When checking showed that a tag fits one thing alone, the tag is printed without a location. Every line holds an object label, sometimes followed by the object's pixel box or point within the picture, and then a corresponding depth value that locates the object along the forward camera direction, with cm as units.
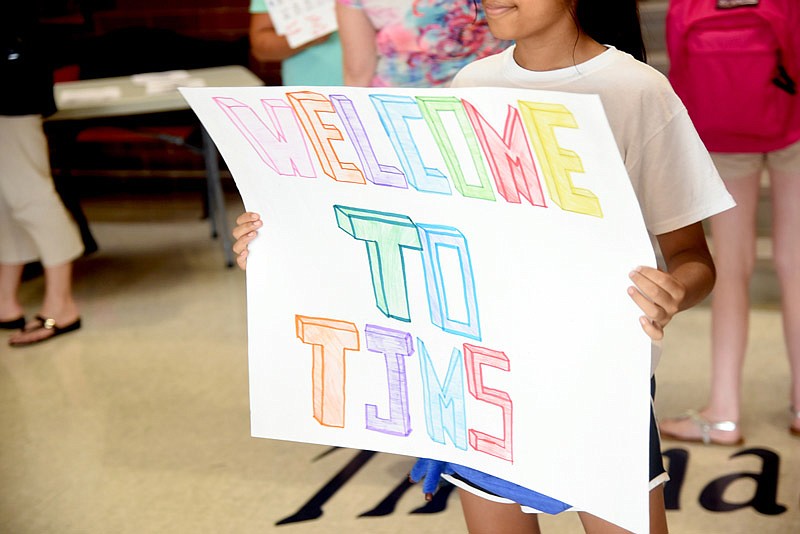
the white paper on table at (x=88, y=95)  730
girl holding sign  343
